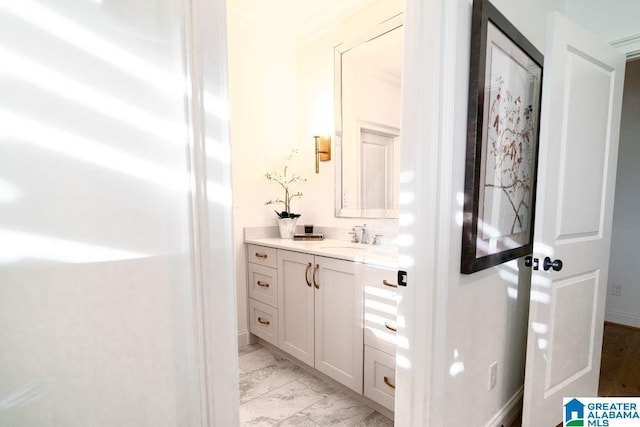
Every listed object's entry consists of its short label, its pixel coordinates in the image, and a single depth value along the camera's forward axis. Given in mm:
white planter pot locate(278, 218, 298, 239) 2744
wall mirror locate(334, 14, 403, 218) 2285
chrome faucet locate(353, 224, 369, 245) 2404
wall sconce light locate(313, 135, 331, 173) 2670
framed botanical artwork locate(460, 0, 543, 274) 1198
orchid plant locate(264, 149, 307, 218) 2875
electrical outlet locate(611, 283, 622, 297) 3076
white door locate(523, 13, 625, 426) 1440
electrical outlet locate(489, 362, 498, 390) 1524
